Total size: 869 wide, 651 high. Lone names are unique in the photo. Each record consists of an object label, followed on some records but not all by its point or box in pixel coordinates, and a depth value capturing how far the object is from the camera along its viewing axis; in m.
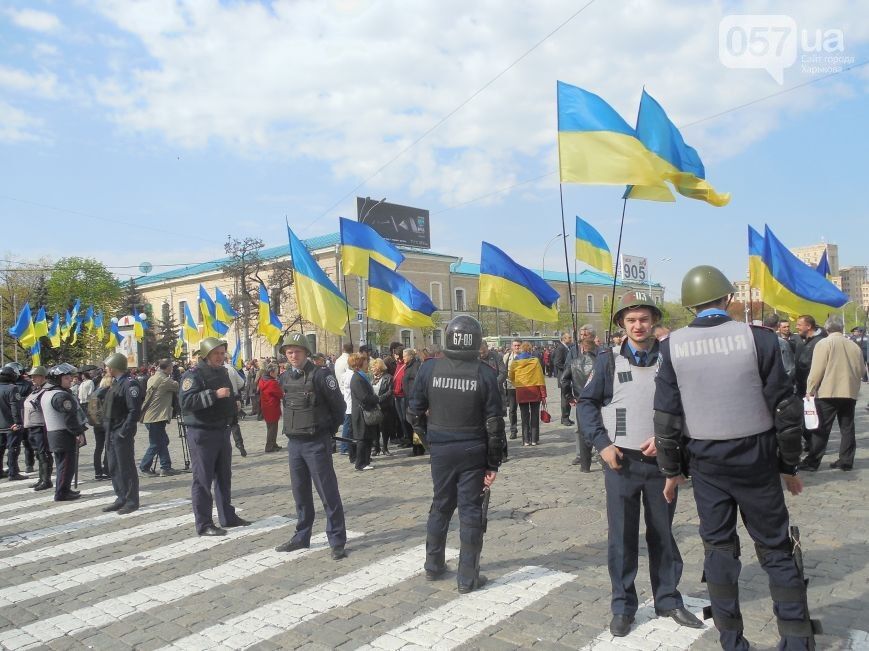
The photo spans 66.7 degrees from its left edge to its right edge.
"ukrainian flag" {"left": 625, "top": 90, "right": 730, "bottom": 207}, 8.33
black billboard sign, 67.31
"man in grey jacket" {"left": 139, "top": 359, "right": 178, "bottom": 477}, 10.69
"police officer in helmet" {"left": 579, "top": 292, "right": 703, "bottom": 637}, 3.98
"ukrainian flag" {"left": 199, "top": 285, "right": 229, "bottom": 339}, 24.18
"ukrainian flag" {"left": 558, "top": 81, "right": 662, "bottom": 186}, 8.19
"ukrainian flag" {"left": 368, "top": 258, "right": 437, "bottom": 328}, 13.00
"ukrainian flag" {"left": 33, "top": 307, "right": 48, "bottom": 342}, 29.06
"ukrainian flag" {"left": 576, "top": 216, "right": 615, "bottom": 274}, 13.09
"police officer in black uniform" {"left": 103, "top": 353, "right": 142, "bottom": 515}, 8.12
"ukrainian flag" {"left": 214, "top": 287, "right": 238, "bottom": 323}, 24.00
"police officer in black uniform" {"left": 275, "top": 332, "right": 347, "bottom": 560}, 5.97
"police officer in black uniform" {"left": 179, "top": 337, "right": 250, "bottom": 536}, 6.79
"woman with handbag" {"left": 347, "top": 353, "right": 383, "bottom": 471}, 10.02
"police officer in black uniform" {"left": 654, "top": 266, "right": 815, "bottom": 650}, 3.26
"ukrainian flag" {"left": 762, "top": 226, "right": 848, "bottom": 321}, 11.48
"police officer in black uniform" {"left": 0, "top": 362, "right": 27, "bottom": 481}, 11.05
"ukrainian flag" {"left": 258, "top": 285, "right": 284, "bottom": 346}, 17.36
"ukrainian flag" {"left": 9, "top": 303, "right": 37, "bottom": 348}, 28.12
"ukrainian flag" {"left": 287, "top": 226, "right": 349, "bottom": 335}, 12.14
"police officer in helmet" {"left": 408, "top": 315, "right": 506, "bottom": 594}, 4.81
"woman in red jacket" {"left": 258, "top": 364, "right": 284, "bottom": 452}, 12.94
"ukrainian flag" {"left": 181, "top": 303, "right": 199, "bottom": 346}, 25.88
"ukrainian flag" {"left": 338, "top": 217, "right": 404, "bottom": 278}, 13.18
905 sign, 82.30
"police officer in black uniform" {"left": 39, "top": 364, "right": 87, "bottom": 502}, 8.83
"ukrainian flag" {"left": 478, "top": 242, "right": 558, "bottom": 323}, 11.94
